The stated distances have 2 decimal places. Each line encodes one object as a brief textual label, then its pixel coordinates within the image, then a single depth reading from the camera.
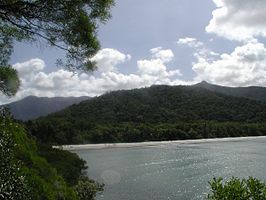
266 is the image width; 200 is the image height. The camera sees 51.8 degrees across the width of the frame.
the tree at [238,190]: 4.51
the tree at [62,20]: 4.91
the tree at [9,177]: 5.18
